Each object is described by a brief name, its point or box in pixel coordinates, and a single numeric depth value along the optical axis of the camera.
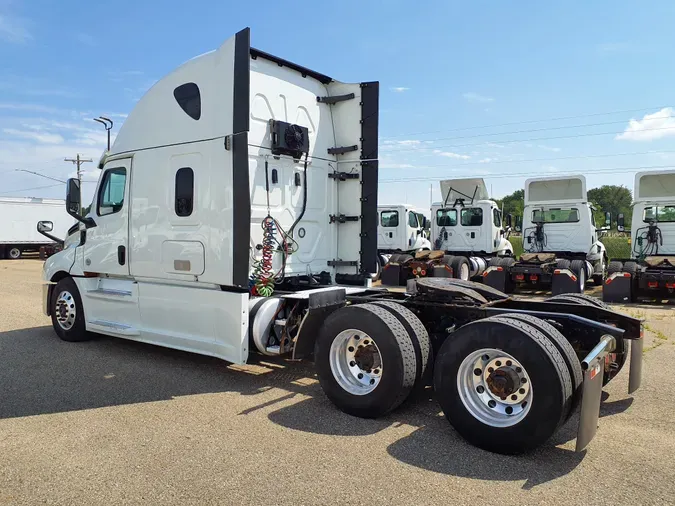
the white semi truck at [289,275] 4.11
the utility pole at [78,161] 50.71
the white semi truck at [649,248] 12.66
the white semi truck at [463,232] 17.12
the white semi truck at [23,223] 31.25
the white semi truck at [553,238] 14.62
